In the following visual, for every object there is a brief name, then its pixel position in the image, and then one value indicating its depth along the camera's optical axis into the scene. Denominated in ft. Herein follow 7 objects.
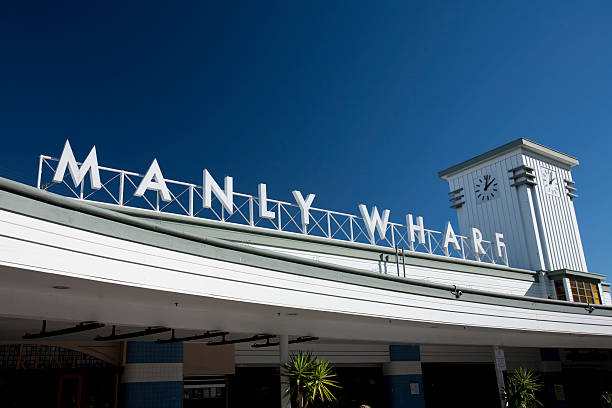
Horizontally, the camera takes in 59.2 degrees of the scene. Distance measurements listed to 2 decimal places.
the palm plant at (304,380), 46.03
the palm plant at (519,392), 66.69
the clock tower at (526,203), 96.24
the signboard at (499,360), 67.41
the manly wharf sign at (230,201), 52.80
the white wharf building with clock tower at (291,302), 31.09
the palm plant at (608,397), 78.74
